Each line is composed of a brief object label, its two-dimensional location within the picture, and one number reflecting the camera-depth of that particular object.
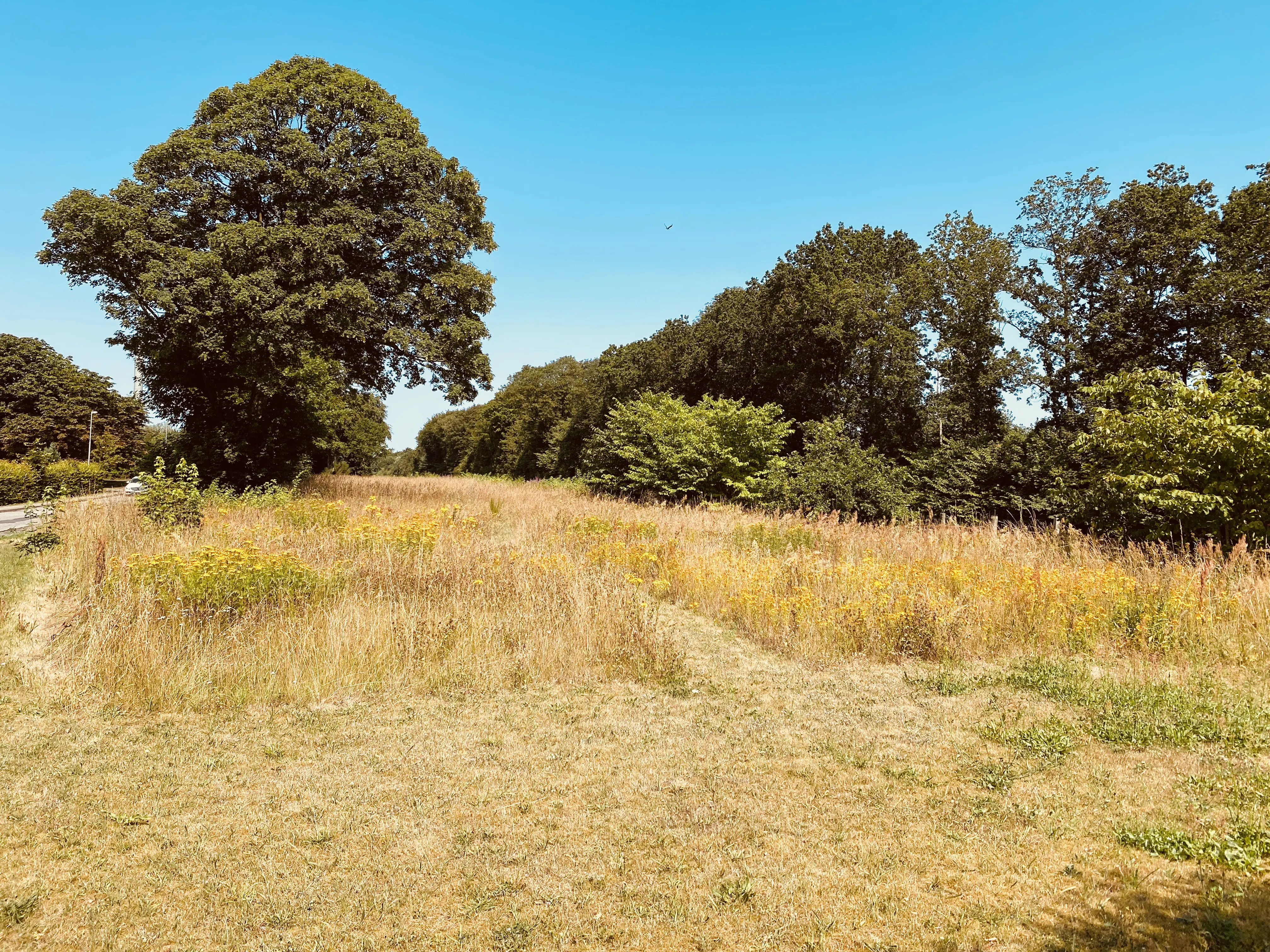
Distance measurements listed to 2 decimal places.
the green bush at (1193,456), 10.26
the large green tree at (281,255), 16.95
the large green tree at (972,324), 21.34
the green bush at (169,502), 11.58
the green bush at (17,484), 23.27
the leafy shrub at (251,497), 15.30
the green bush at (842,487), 19.92
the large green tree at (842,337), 24.70
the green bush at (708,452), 24.05
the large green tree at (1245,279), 18.19
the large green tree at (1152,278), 19.44
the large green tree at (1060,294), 20.80
